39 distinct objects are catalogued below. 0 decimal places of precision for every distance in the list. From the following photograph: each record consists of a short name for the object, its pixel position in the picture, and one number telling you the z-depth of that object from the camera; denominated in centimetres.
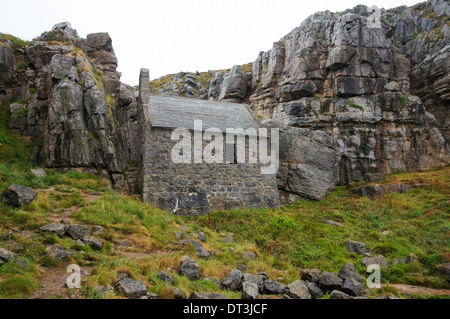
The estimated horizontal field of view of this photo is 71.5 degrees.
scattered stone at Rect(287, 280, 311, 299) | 925
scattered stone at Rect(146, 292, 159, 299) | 791
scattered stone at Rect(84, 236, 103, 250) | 1089
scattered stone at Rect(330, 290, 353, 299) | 892
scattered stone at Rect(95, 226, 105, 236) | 1214
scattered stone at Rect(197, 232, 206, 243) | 1458
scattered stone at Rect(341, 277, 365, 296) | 980
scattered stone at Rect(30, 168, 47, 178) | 1789
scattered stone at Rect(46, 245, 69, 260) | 946
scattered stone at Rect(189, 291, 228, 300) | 770
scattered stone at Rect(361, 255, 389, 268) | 1307
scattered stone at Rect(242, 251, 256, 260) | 1319
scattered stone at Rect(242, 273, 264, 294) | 973
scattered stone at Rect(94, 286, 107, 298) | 765
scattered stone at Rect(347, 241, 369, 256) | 1464
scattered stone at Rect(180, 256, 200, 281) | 972
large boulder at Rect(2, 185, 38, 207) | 1238
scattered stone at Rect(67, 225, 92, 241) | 1119
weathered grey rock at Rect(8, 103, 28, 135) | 2167
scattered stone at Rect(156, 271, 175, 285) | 908
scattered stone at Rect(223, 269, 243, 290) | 959
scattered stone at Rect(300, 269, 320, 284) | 1080
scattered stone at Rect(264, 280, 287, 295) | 965
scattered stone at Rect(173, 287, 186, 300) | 805
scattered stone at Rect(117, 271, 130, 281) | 866
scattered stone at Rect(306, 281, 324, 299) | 962
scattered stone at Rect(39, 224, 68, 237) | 1094
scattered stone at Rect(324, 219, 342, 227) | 1906
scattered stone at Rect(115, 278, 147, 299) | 782
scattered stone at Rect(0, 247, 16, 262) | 830
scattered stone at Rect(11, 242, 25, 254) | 920
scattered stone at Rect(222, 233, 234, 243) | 1552
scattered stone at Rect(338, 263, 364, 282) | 1098
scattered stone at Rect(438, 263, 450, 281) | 1195
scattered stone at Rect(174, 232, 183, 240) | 1462
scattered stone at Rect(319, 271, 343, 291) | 1008
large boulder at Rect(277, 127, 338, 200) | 2483
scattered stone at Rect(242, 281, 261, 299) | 864
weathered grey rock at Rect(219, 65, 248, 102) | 4141
